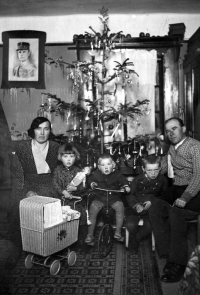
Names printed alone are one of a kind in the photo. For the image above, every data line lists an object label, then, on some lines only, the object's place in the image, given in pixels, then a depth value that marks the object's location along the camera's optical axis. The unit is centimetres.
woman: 221
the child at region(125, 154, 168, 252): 237
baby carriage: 183
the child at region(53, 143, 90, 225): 229
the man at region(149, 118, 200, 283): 204
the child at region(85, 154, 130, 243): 239
